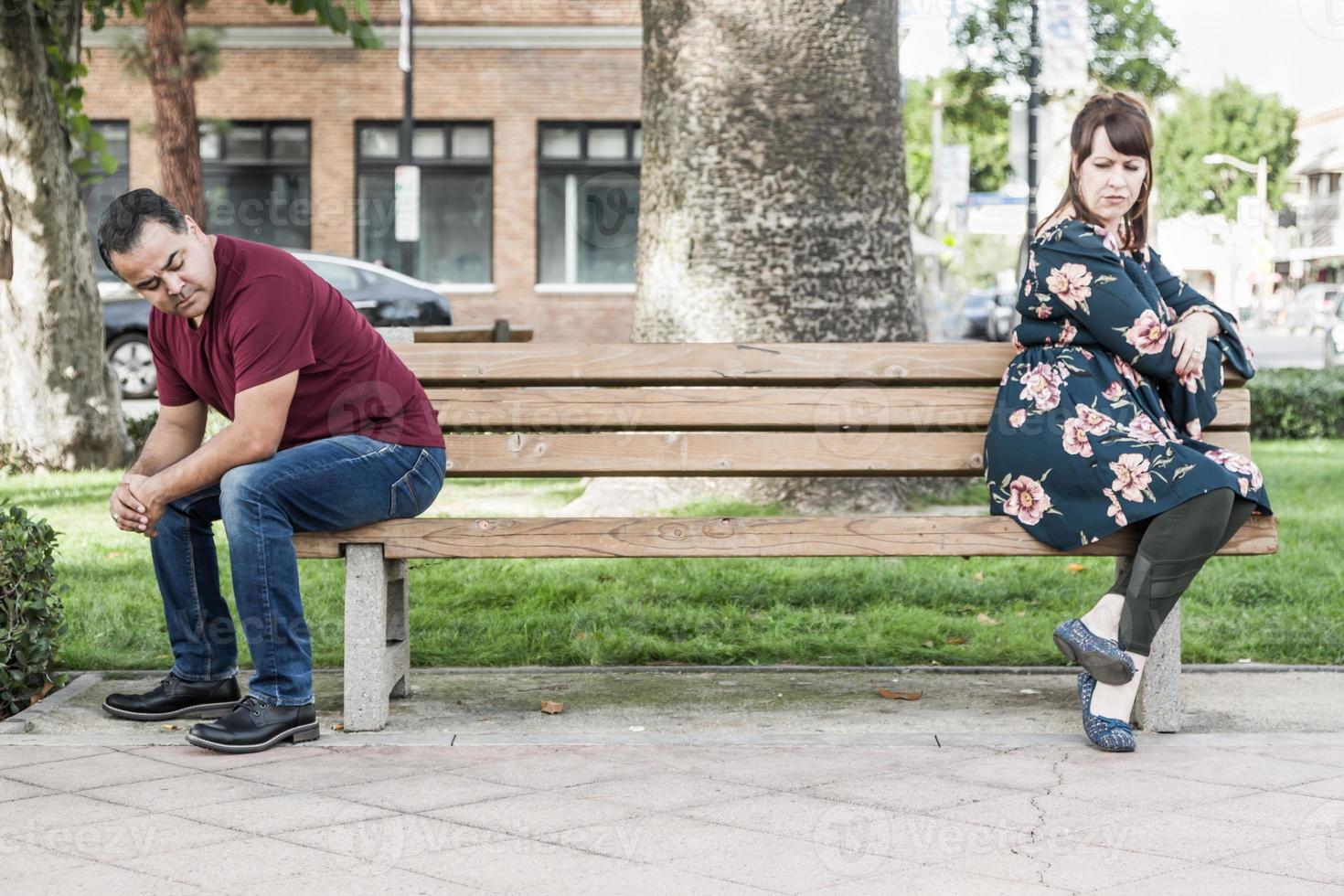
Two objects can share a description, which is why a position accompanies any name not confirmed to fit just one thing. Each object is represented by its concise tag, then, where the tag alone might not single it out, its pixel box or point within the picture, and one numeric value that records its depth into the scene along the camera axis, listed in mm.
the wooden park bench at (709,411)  4672
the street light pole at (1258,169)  58500
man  4125
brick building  25875
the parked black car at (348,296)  19250
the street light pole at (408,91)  22797
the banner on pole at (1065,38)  16172
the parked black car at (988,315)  35344
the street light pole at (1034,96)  17884
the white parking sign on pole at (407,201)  22188
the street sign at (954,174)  26156
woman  4168
